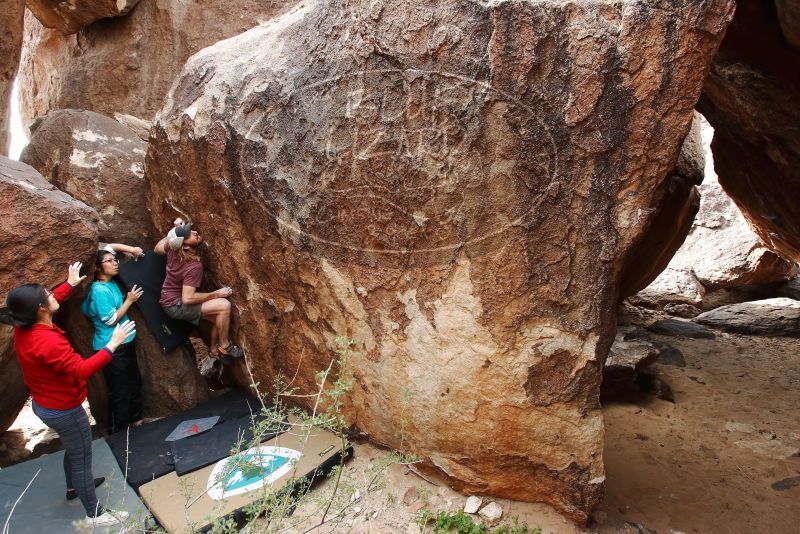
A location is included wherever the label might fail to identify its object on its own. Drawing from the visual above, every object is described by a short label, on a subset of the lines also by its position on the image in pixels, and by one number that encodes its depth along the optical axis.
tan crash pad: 2.69
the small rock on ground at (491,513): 2.79
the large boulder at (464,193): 2.37
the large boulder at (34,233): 3.20
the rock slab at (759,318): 5.70
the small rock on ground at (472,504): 2.84
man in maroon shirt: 3.56
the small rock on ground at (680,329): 5.73
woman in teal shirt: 3.46
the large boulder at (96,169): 3.96
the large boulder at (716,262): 6.80
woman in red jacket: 2.55
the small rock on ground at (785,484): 3.22
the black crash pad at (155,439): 3.08
